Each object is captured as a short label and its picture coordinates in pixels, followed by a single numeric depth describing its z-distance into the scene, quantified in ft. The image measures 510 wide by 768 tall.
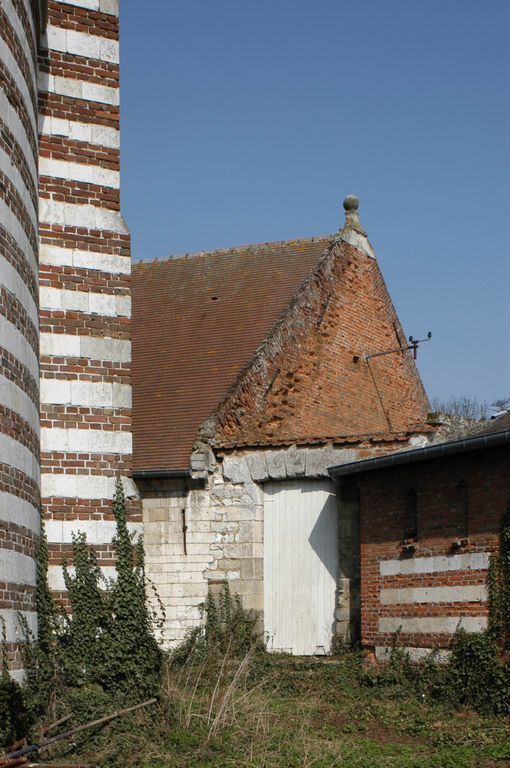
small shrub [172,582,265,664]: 58.70
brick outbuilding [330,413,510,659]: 50.49
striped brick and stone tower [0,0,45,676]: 35.81
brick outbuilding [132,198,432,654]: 62.18
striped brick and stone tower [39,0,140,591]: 42.75
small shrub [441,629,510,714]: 47.47
